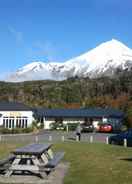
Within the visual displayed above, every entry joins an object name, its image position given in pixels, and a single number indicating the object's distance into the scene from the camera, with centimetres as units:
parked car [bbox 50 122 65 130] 3976
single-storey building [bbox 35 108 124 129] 4180
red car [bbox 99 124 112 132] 3573
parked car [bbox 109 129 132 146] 1935
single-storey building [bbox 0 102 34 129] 3739
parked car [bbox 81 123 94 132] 3648
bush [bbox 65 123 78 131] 3890
